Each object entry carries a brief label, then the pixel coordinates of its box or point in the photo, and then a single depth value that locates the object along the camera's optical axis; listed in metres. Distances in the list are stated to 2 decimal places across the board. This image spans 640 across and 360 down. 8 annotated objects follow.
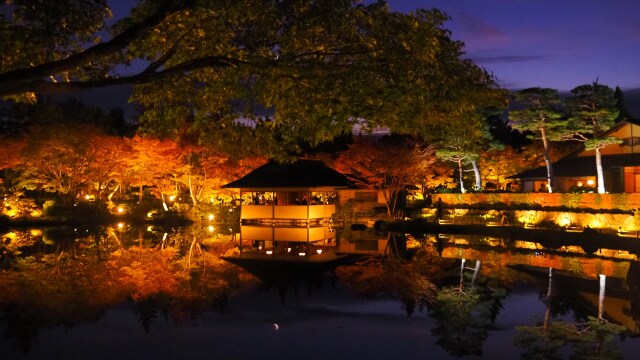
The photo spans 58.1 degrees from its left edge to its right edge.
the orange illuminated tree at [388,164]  32.66
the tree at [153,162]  35.44
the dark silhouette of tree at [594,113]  29.78
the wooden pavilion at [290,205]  30.53
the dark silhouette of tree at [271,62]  7.45
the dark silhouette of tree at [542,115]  30.92
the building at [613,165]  31.48
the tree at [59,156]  33.78
